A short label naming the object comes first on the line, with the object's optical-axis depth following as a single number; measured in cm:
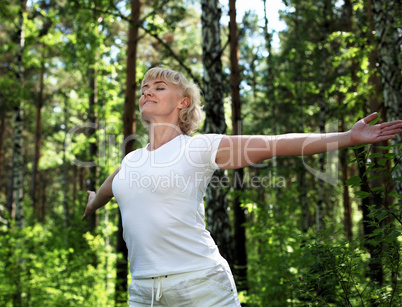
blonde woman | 197
